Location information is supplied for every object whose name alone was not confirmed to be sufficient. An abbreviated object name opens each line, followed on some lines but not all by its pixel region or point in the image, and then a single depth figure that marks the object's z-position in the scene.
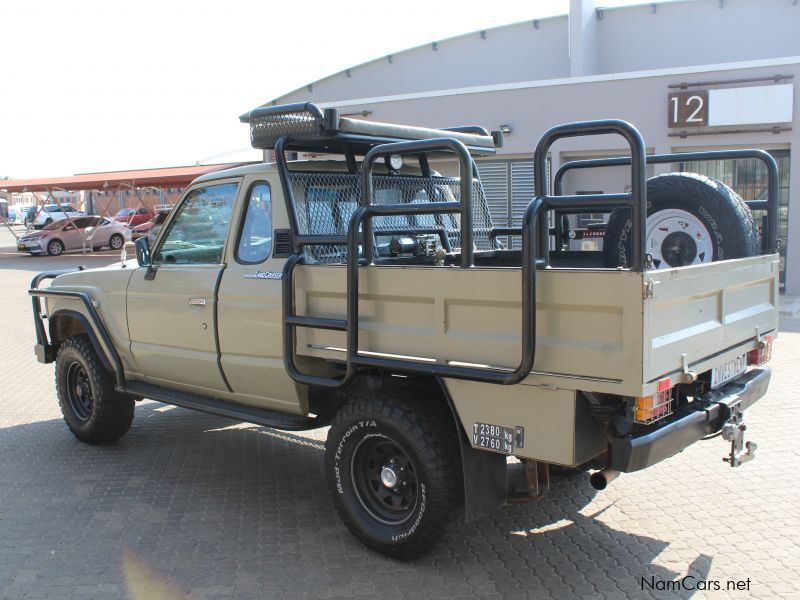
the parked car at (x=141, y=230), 33.44
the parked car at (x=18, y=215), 66.41
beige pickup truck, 3.30
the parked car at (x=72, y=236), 29.78
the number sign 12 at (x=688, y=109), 13.96
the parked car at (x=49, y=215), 44.50
